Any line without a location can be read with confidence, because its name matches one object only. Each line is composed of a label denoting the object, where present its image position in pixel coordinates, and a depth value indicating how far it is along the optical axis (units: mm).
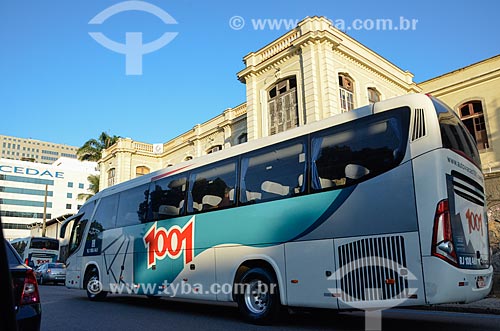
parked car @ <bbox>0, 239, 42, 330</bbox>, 3959
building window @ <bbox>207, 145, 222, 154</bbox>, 28031
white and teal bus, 5770
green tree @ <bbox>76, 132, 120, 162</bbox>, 44656
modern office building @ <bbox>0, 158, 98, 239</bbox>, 90688
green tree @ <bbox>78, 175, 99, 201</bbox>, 41556
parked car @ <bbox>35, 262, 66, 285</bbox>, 23703
